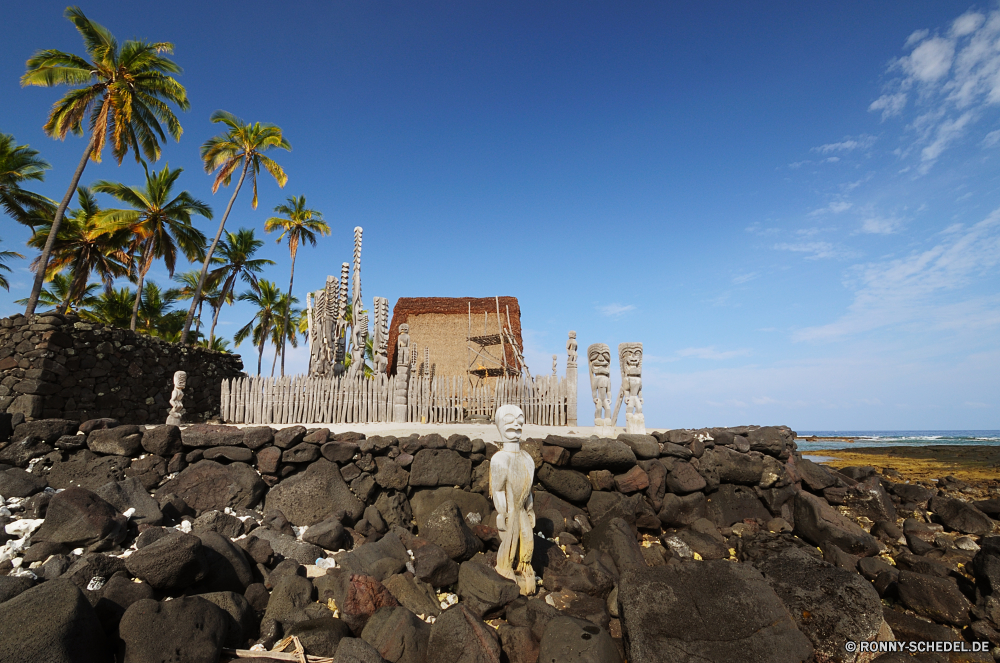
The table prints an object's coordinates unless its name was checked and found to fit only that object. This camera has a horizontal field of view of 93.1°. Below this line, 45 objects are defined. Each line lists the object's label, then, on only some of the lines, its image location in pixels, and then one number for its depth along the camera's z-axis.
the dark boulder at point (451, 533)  5.77
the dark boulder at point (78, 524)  4.96
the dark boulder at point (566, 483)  7.34
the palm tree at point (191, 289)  28.98
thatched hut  19.69
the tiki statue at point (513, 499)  5.04
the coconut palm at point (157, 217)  20.12
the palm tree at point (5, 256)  20.00
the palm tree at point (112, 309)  25.06
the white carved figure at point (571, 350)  10.64
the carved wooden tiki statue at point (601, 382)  9.77
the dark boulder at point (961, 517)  8.48
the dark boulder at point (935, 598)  5.32
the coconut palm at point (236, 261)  27.33
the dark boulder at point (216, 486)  6.58
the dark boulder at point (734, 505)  7.88
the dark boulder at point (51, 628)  3.12
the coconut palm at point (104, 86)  15.11
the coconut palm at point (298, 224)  29.31
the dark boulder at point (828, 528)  7.07
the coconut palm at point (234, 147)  21.89
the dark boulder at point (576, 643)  3.75
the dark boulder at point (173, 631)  3.47
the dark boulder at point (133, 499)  5.70
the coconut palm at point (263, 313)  32.16
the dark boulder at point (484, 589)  4.77
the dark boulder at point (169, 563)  4.20
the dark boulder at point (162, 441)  6.92
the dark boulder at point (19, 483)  6.05
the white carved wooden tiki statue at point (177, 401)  8.68
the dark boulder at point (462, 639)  3.79
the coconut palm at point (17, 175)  16.88
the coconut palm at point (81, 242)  19.41
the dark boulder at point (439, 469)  7.05
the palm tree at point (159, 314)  27.38
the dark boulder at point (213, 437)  7.05
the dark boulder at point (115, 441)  6.93
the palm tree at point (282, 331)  33.91
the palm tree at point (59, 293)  25.60
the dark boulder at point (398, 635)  3.95
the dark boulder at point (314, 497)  6.65
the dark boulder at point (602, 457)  7.48
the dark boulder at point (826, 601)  4.48
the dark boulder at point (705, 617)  3.84
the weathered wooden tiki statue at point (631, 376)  9.16
